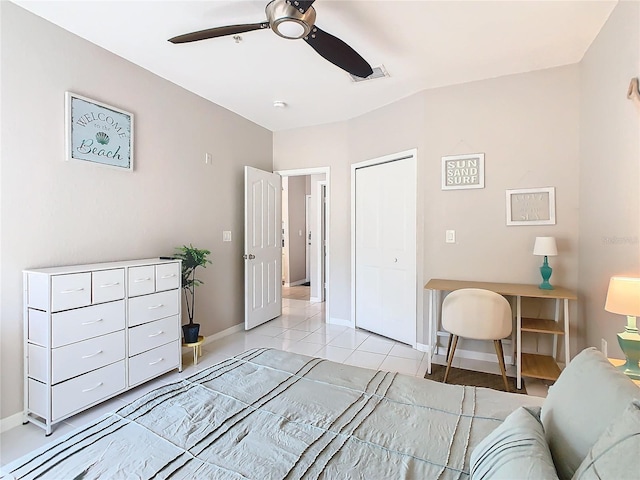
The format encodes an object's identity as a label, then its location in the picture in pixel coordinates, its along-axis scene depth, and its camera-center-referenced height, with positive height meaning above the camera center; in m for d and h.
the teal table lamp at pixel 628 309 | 1.62 -0.35
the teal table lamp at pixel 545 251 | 2.78 -0.12
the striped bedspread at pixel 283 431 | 0.95 -0.66
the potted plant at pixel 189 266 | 3.12 -0.26
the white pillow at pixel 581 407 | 0.79 -0.44
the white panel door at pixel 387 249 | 3.63 -0.13
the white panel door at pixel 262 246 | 4.13 -0.11
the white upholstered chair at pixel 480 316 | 2.58 -0.61
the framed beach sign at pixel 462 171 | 3.23 +0.66
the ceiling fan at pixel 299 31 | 1.74 +1.18
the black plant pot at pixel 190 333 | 3.13 -0.89
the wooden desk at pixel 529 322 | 2.62 -0.73
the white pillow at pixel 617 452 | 0.59 -0.40
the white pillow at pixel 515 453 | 0.73 -0.52
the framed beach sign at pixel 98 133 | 2.40 +0.82
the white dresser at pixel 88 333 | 2.05 -0.65
